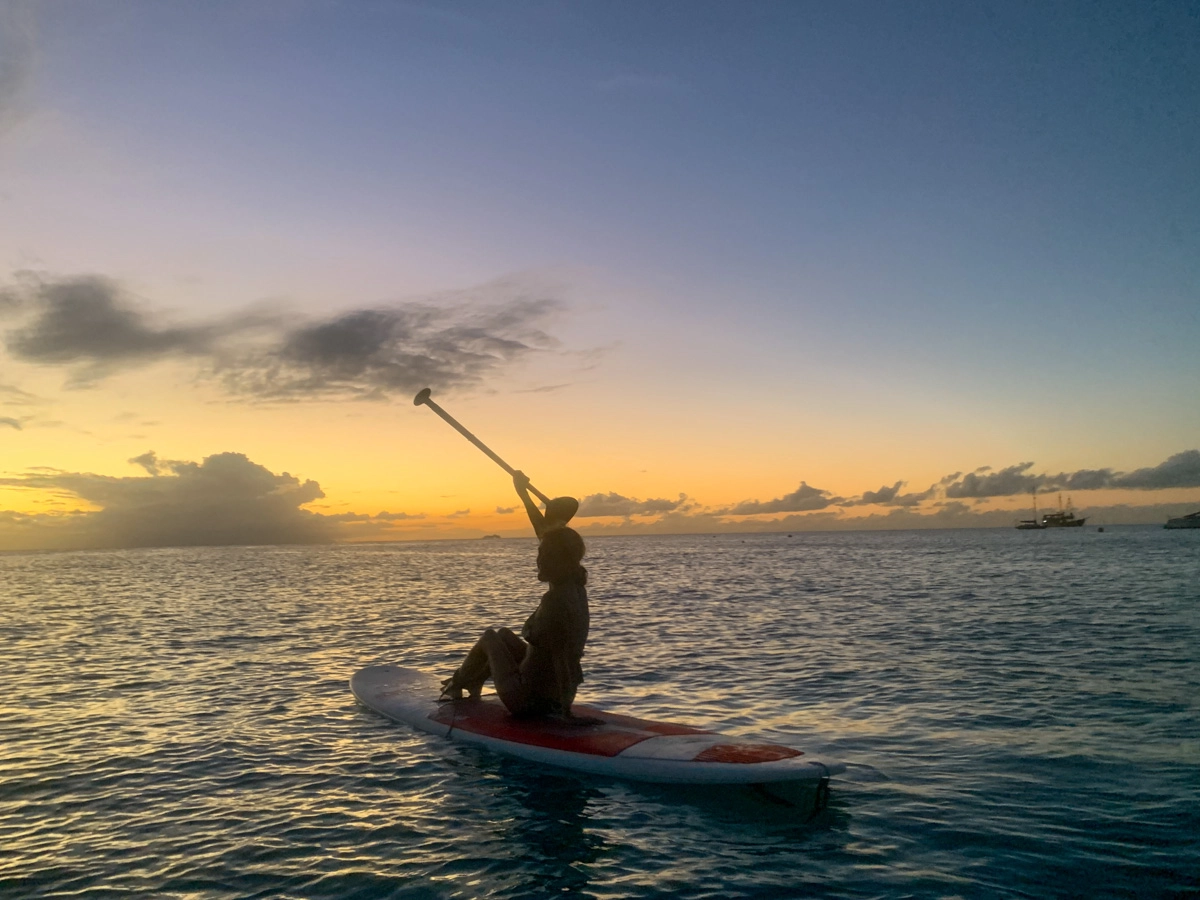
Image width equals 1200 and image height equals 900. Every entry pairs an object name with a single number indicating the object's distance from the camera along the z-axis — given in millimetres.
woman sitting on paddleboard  9172
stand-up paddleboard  7918
